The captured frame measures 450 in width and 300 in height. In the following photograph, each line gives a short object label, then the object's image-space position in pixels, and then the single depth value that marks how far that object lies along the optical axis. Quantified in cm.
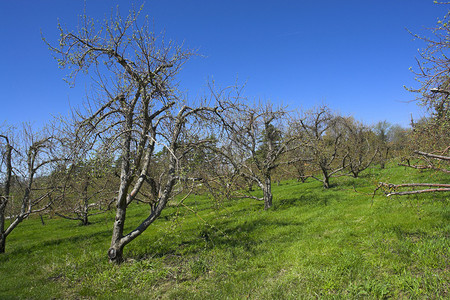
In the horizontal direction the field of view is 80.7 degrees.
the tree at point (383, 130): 4651
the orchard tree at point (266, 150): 1351
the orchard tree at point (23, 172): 1177
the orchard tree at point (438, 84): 547
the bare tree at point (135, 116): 710
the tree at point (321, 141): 1431
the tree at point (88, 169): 664
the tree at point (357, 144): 2072
